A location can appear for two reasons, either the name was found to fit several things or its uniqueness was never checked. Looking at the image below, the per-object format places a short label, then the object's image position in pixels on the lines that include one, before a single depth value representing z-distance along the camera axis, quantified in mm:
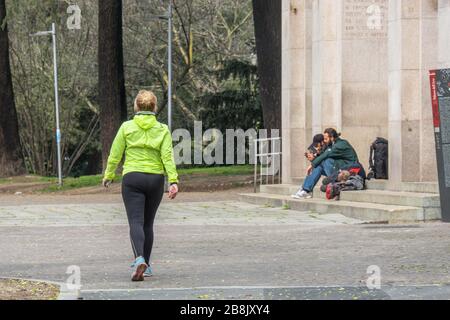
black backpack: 22828
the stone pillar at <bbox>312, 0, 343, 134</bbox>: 25328
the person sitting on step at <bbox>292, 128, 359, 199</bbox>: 22891
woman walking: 12188
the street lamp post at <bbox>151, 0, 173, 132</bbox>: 36406
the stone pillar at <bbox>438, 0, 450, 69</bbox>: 19844
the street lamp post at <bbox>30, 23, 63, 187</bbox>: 41119
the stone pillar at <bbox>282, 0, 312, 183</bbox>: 28047
